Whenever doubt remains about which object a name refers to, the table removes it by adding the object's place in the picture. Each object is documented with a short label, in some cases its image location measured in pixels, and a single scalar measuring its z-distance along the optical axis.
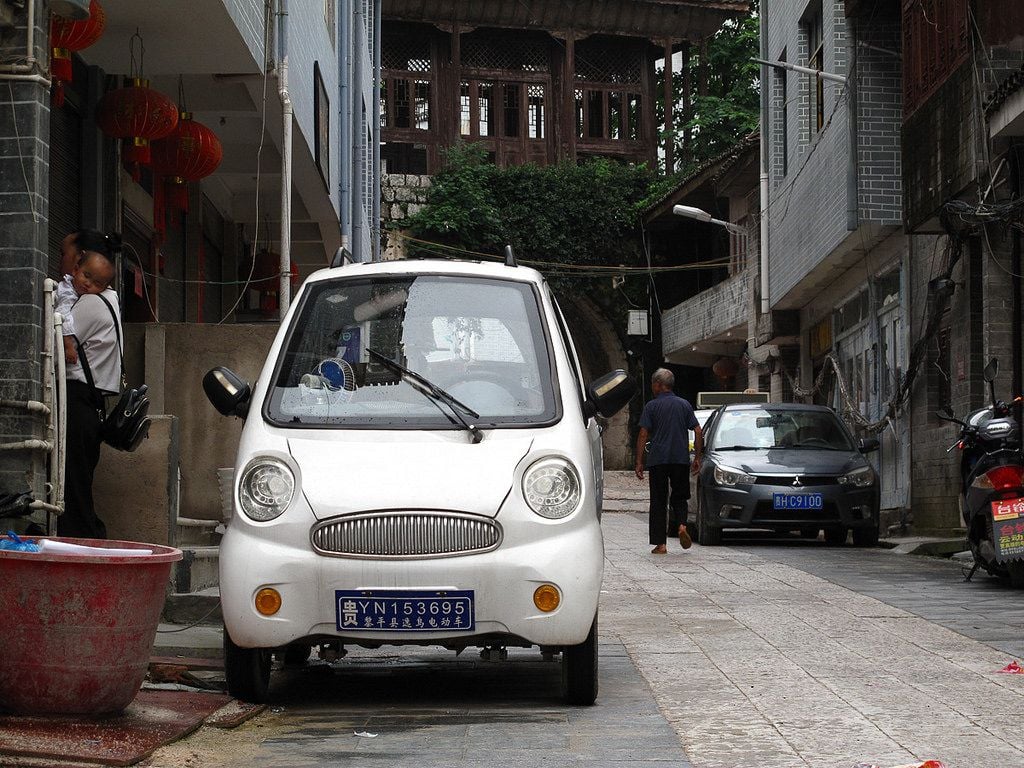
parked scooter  10.98
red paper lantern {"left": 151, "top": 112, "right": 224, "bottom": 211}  13.52
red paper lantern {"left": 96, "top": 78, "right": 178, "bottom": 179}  11.96
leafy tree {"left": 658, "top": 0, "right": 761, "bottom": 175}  43.88
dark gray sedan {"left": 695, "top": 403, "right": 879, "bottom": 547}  16.81
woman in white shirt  7.90
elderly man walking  15.84
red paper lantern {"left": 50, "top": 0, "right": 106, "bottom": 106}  9.42
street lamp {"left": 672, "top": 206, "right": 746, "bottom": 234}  32.28
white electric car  6.22
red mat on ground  5.13
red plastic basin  5.48
